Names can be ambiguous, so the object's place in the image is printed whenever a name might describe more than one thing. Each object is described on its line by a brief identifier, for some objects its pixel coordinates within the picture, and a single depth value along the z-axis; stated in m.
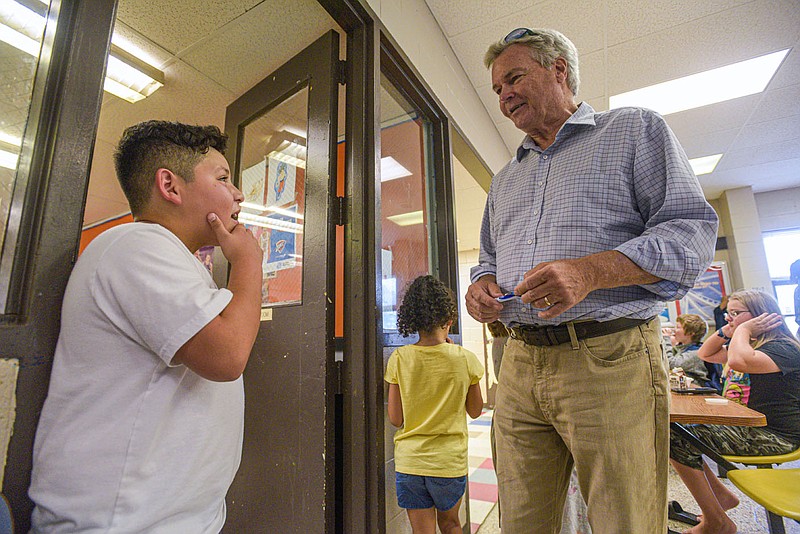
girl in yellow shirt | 1.55
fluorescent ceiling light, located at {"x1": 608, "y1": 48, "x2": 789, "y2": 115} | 3.12
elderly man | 0.90
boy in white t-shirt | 0.63
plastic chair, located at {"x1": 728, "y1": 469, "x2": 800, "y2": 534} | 1.36
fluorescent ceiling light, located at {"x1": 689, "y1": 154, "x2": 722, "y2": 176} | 4.78
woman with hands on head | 2.07
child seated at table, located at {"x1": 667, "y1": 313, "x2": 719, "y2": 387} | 3.38
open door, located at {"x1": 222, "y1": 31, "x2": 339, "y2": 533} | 1.44
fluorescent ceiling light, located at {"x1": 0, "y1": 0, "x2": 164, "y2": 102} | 2.27
